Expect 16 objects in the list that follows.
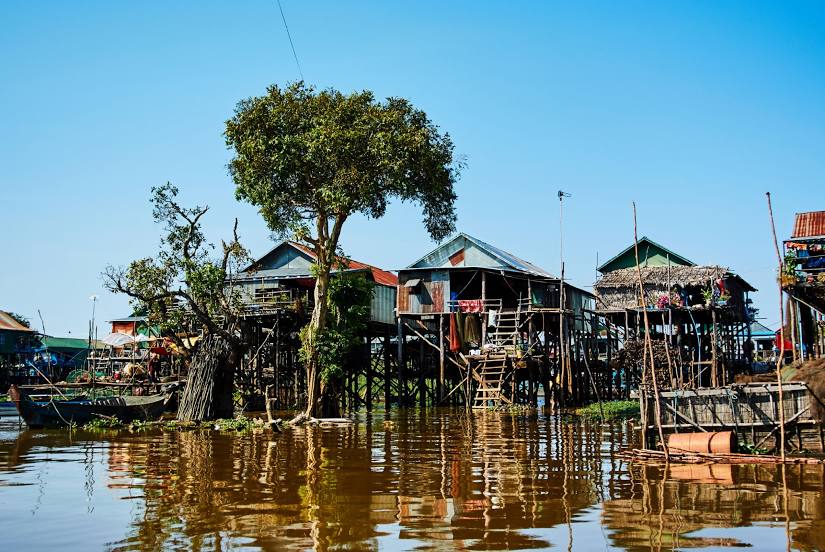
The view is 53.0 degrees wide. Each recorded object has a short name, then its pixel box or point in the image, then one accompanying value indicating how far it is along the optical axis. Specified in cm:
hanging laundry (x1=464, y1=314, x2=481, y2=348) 3347
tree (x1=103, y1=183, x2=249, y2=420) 2327
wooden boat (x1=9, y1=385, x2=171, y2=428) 2205
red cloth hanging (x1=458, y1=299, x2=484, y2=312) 3325
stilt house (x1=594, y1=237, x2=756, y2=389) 3127
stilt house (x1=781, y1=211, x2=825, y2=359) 2348
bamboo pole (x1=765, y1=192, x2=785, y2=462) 1310
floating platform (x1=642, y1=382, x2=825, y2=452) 1453
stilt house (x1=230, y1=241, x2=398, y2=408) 3372
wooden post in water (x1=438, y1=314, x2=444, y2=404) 3322
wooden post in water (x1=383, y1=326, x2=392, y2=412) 3507
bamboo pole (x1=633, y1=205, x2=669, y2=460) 1444
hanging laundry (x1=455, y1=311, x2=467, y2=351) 3347
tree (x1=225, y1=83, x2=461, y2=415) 2533
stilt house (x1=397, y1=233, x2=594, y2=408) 3222
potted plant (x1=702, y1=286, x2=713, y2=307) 3094
